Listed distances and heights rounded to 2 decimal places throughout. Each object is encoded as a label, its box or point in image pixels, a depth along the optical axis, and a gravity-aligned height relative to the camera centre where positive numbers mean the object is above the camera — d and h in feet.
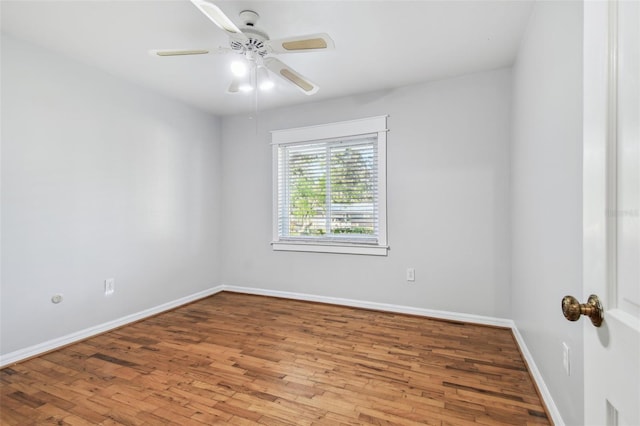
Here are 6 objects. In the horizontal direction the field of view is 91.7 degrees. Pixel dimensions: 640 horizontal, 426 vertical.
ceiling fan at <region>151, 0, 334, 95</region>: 5.59 +3.37
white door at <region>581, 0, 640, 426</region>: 1.69 +0.05
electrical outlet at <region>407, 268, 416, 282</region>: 10.75 -2.16
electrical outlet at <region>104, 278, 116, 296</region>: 9.71 -2.38
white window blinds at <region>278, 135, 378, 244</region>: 11.62 +0.84
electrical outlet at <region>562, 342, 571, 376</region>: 4.60 -2.19
